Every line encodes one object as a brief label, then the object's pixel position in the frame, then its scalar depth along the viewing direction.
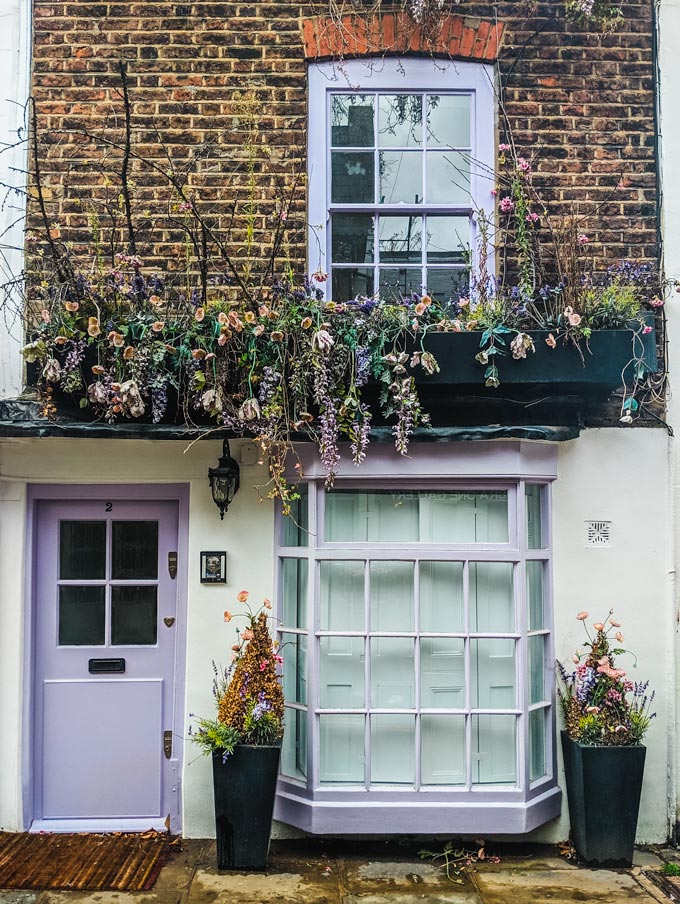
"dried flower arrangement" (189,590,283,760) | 4.62
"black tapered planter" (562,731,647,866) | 4.68
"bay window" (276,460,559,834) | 4.84
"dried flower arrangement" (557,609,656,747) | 4.76
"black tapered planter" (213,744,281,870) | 4.59
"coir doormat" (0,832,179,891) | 4.50
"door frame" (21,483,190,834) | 5.20
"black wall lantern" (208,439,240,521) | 5.04
